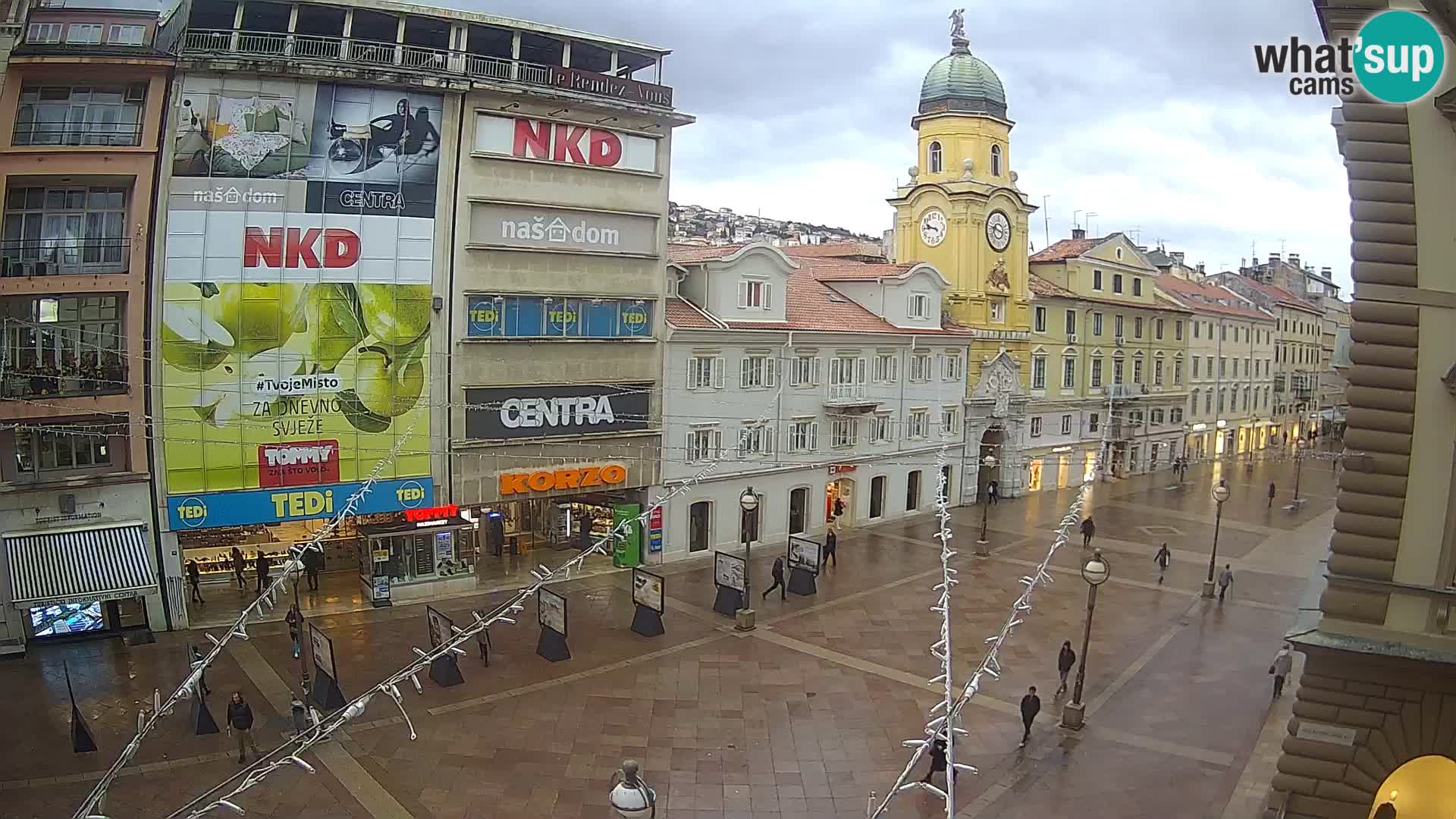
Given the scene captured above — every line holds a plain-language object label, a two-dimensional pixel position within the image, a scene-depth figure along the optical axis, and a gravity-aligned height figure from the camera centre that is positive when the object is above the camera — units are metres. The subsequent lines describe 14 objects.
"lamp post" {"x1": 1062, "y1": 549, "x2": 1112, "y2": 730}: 19.45 -5.03
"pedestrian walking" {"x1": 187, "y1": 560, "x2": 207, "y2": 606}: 27.53 -6.26
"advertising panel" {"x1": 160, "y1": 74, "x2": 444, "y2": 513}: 25.69 +1.96
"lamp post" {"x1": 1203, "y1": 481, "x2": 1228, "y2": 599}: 29.48 -3.12
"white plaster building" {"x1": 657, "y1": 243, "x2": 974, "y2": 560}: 34.59 -0.50
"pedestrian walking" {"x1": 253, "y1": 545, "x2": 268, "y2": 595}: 28.98 -6.24
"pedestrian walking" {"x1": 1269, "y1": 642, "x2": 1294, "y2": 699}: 22.08 -6.29
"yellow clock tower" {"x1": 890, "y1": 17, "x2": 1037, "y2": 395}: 46.62 +8.65
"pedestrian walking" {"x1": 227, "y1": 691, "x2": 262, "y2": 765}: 18.17 -6.72
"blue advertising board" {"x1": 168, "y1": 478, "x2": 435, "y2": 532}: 25.95 -3.97
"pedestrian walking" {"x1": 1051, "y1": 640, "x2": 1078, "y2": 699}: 21.94 -6.19
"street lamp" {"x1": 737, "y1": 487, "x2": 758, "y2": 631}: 25.73 -5.38
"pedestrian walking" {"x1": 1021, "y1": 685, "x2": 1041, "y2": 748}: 19.34 -6.39
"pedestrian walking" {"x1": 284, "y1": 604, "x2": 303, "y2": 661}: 21.99 -6.35
